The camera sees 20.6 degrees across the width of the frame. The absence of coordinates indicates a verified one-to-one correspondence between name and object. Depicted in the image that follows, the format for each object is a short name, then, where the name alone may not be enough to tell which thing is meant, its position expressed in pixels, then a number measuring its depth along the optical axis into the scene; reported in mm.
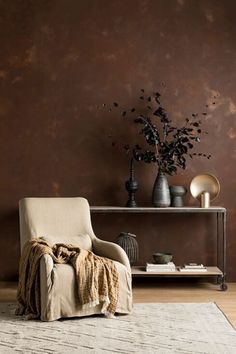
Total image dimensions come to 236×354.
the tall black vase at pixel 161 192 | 5875
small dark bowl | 5875
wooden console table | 5785
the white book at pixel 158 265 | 5828
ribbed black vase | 5852
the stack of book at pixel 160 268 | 5816
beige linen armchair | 4586
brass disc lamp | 6016
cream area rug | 3932
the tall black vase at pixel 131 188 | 5953
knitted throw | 4637
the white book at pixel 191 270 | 5848
